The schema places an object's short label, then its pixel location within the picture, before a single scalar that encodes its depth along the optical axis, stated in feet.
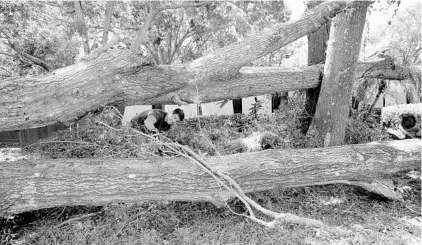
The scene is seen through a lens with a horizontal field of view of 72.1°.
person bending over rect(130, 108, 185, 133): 17.39
